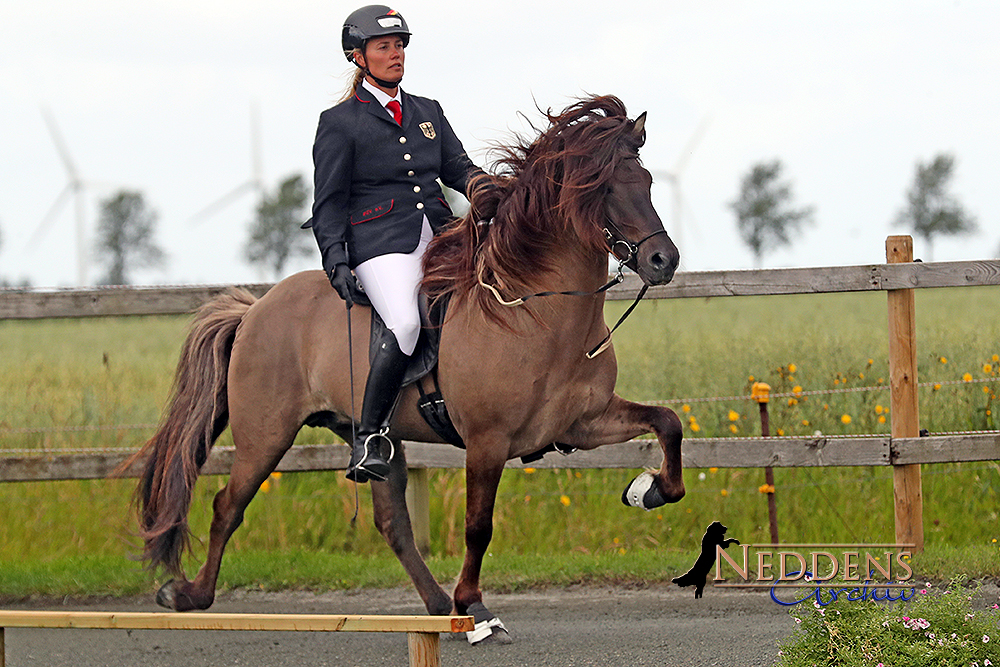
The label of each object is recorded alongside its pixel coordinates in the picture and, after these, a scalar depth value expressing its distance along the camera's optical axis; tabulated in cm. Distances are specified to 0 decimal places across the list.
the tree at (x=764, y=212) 14537
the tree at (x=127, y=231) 12737
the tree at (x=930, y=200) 13450
